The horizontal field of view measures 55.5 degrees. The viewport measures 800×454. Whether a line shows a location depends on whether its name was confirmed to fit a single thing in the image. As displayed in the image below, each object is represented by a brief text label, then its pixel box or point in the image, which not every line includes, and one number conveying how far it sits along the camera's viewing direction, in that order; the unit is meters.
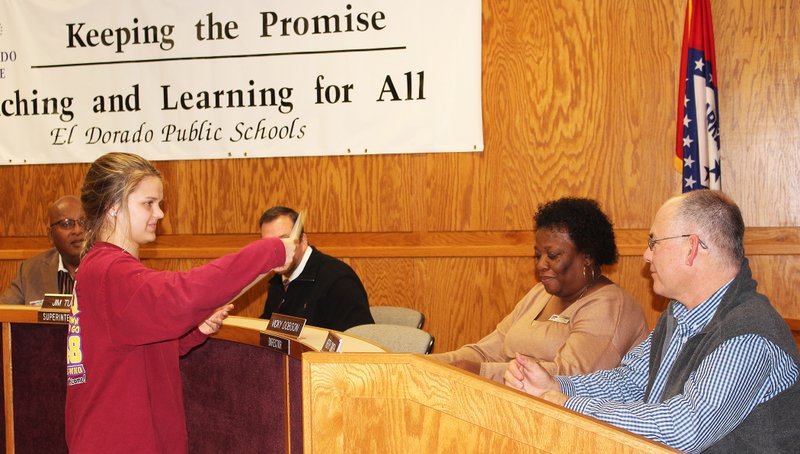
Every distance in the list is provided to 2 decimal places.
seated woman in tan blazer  2.98
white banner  4.98
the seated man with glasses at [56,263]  4.07
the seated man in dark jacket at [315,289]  3.92
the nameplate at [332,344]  2.17
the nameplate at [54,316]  3.14
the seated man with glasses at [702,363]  1.78
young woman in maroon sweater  1.93
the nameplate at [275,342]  2.37
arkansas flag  4.47
